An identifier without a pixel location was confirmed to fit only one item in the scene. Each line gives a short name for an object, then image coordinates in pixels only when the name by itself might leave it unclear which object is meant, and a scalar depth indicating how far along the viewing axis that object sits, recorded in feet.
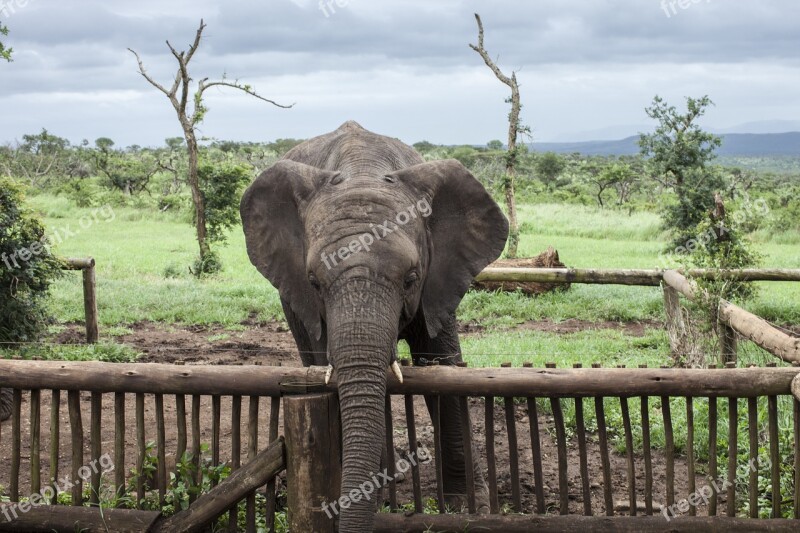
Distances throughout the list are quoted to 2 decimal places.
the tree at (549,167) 169.48
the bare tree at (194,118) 53.31
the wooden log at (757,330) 17.72
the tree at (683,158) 66.74
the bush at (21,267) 29.01
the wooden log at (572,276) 32.07
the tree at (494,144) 237.41
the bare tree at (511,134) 59.93
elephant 13.16
